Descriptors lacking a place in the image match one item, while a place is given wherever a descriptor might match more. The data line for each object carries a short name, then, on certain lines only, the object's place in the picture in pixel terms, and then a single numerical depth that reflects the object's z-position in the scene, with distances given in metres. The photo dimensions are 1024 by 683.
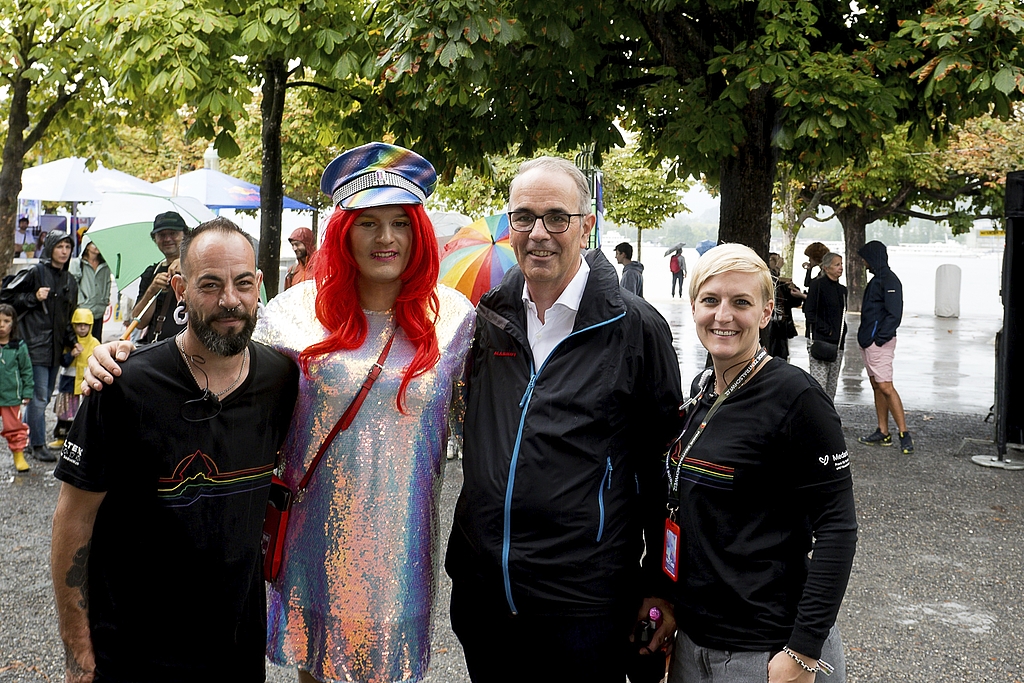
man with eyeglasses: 2.50
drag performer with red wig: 2.56
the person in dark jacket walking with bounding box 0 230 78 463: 8.08
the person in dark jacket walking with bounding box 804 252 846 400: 9.80
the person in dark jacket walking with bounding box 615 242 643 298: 11.40
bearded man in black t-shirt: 2.15
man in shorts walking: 8.96
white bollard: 27.36
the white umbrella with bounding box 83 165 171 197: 11.65
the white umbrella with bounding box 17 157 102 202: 15.88
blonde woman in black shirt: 2.24
